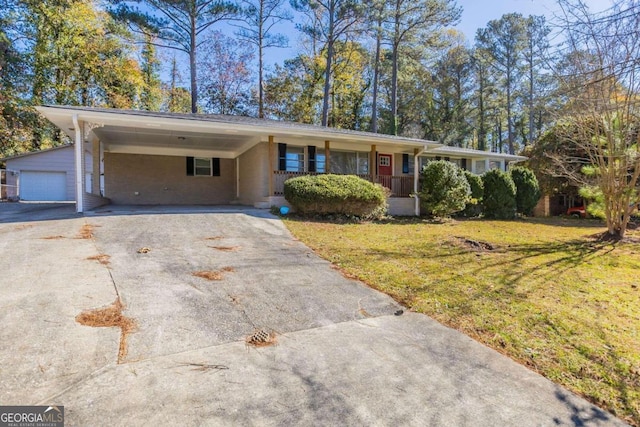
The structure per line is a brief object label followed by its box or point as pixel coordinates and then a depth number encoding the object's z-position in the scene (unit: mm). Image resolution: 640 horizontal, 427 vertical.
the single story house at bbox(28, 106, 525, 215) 10297
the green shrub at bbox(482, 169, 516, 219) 13875
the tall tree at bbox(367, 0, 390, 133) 21875
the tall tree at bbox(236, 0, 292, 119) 22969
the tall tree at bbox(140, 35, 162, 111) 24712
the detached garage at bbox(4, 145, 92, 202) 18094
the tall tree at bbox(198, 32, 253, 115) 24859
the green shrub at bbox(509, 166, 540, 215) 15094
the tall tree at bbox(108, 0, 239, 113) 19734
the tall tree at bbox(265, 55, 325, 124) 26844
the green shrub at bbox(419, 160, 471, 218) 12133
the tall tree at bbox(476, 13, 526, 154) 28453
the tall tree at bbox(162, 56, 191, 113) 26703
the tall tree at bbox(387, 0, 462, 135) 21969
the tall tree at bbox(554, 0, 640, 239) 6032
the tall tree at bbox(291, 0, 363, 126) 21828
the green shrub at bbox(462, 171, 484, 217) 13555
